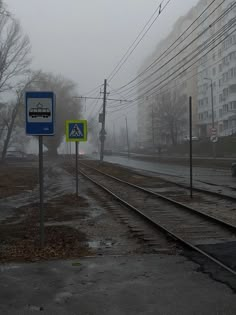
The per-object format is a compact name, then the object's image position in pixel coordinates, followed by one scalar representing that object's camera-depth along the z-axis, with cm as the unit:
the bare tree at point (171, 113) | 9181
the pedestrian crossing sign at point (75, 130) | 1778
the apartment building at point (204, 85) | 8575
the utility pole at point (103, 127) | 4673
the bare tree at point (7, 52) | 4800
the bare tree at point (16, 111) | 6070
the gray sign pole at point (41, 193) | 844
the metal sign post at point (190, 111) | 1490
